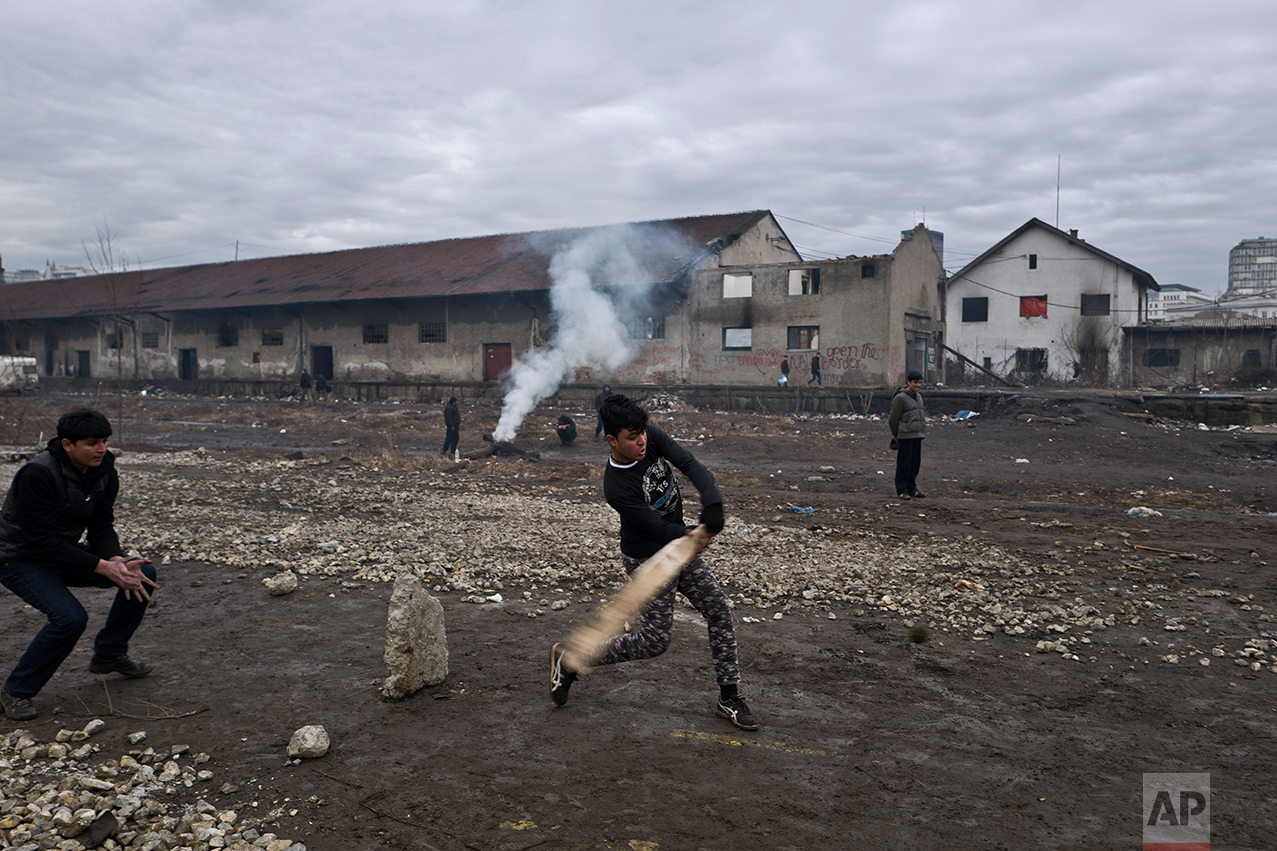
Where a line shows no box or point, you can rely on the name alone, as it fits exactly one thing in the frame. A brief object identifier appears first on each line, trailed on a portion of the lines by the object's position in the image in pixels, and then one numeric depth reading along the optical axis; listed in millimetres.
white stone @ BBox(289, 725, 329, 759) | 3457
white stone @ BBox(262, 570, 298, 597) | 5918
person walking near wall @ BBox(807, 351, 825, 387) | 26250
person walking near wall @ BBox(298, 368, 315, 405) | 29844
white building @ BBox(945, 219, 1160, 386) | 36812
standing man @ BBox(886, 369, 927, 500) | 10055
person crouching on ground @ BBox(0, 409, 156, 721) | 3801
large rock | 4098
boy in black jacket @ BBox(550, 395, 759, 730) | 3715
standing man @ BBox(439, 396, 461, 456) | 15852
